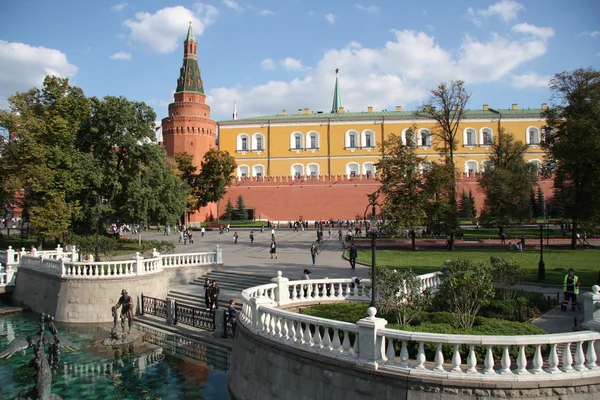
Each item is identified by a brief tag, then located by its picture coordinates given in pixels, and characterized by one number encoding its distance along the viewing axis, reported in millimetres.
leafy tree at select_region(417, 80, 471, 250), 27125
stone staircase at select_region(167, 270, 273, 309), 15958
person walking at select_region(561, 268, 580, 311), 11438
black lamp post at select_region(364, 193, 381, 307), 8211
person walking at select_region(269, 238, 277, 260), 23469
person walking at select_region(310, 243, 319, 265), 21125
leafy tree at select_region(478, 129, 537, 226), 33594
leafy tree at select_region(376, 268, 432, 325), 9086
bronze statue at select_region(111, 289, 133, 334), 13862
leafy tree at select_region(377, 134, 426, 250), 26047
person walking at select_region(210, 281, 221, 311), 13602
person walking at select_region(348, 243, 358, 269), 19406
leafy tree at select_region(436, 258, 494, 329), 8844
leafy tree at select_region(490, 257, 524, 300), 11250
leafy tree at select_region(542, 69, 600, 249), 24188
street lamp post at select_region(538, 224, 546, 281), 16797
